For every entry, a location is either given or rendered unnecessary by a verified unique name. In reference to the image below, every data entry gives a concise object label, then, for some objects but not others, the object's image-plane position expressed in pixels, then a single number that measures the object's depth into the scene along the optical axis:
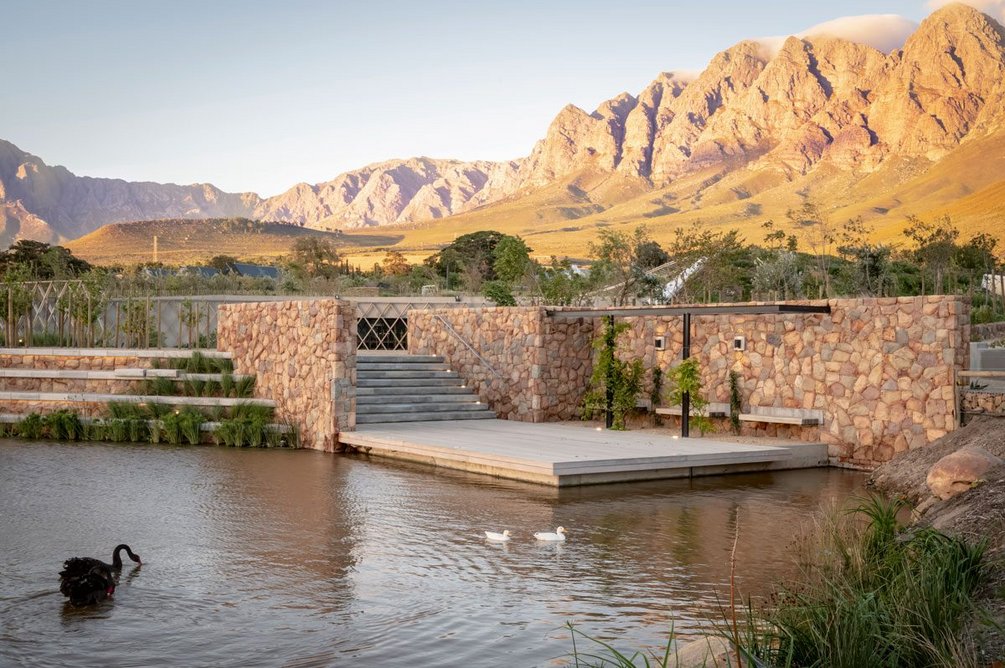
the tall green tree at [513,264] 30.34
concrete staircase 14.67
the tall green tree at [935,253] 28.81
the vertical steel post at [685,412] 13.08
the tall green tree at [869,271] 24.77
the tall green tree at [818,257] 25.24
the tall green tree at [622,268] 23.28
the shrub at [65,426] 14.33
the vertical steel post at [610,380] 14.21
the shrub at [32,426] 14.55
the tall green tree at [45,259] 32.94
